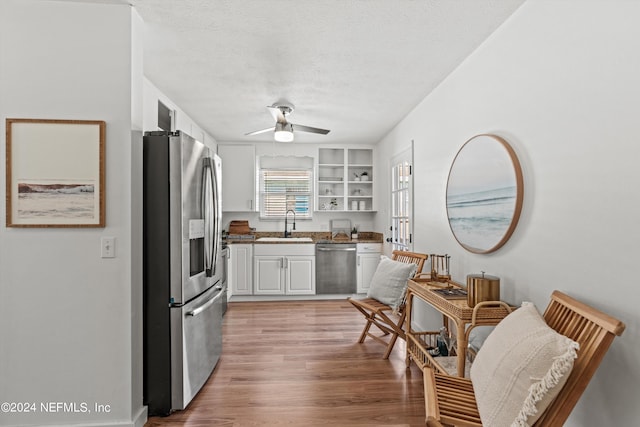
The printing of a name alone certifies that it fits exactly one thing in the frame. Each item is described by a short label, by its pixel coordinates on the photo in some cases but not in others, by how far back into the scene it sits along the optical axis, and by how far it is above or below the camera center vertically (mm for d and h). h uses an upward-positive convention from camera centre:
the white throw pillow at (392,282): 3201 -663
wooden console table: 1959 -617
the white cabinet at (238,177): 5570 +613
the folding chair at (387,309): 3146 -912
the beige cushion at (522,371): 1222 -610
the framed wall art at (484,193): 2039 +137
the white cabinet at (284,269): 5164 -831
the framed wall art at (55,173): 1995 +252
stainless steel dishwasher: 5258 -833
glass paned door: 3975 +158
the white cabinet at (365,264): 5297 -779
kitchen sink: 5328 -398
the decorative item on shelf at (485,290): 2008 -450
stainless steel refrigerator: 2232 -367
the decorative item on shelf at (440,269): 2727 -460
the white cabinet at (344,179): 5871 +614
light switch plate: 2053 -195
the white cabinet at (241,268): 5141 -813
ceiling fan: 3617 +982
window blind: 5852 +404
